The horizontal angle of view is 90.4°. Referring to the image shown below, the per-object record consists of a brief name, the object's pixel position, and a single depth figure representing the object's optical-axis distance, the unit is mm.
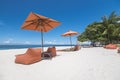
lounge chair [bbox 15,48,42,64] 3077
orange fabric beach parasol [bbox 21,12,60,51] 3486
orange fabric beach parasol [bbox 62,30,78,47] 7406
